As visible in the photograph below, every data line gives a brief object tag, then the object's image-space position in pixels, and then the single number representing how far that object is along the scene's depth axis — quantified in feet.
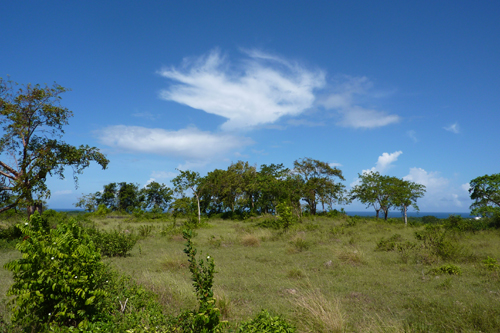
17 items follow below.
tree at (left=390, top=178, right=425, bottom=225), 115.44
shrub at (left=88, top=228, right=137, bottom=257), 38.83
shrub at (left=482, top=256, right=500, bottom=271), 29.00
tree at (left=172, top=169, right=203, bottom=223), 95.76
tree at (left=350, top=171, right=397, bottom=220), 118.73
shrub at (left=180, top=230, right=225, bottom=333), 14.23
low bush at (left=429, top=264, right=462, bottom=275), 28.78
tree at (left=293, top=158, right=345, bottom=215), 123.03
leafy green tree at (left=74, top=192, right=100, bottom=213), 152.35
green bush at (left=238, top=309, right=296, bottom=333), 14.44
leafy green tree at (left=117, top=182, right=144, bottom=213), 173.88
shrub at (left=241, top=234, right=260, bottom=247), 48.49
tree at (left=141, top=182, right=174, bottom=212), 176.65
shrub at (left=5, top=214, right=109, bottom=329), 14.25
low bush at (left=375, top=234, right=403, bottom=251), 41.49
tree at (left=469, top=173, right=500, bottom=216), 83.88
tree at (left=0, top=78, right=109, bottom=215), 47.91
